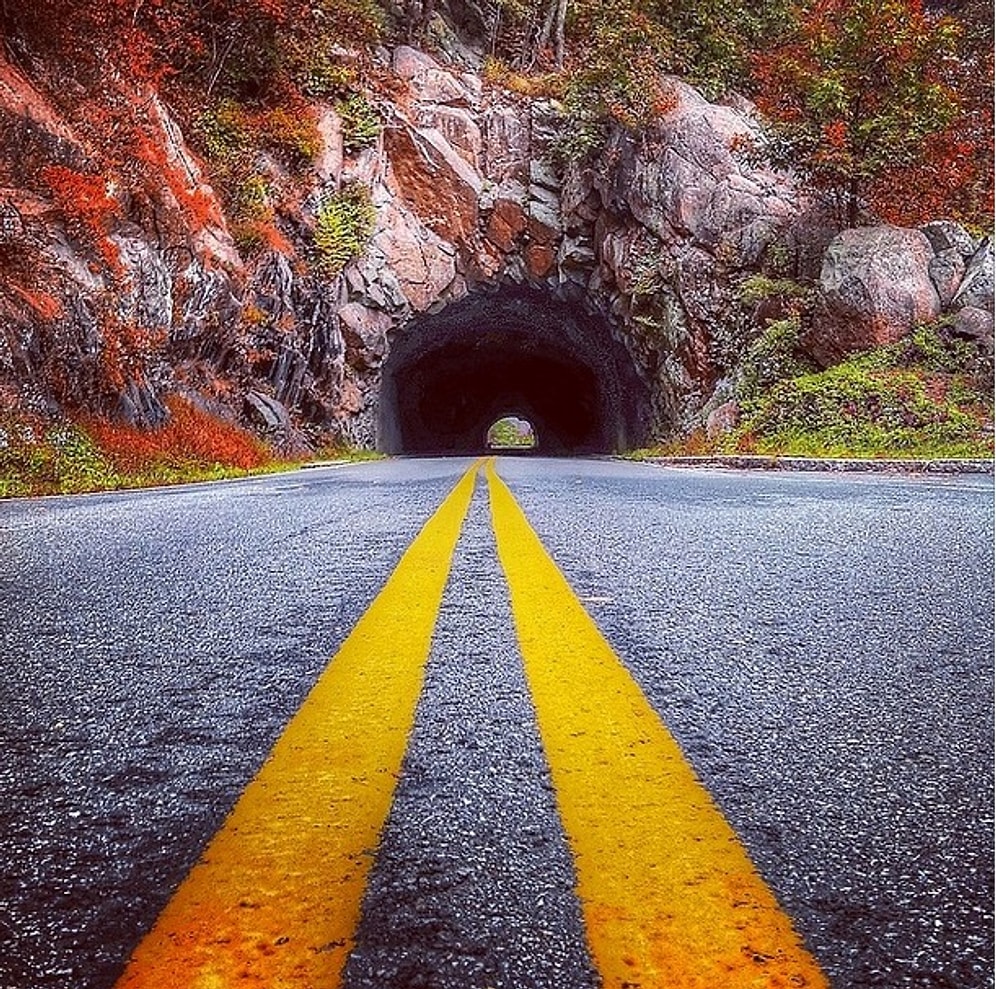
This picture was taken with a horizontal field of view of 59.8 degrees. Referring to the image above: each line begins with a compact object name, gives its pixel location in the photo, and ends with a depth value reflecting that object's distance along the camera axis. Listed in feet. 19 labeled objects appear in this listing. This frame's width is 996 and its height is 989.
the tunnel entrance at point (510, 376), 84.43
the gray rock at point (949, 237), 50.80
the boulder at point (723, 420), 54.65
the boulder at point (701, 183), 60.85
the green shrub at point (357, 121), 71.61
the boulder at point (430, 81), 76.18
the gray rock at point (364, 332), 72.02
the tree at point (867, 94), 51.83
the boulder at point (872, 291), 49.29
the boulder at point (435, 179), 74.28
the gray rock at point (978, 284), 47.73
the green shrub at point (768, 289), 55.72
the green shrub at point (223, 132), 56.75
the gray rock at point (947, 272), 49.70
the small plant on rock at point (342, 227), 68.64
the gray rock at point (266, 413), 55.52
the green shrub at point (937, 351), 46.01
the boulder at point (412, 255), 73.61
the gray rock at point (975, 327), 46.06
